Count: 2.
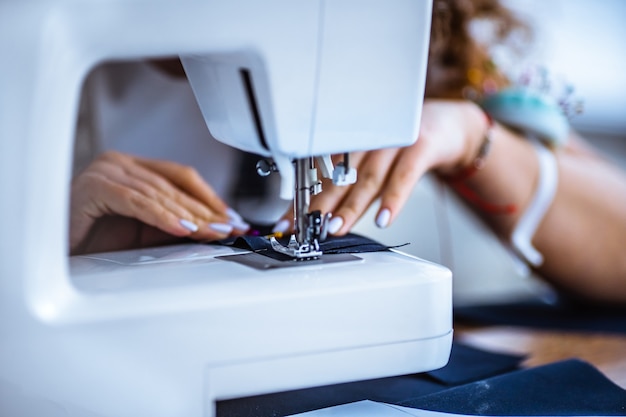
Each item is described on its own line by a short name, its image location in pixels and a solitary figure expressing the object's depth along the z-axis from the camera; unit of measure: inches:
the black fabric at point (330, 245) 36.0
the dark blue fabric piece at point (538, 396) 34.4
